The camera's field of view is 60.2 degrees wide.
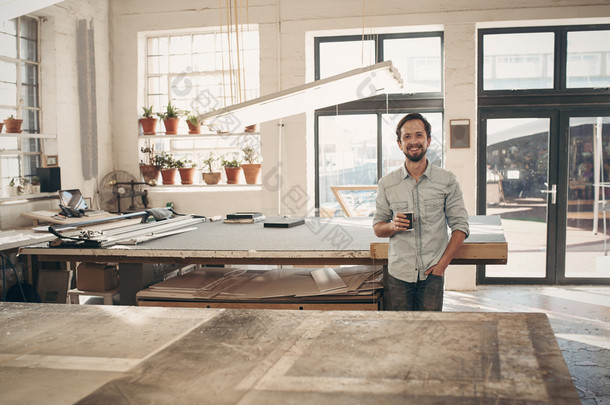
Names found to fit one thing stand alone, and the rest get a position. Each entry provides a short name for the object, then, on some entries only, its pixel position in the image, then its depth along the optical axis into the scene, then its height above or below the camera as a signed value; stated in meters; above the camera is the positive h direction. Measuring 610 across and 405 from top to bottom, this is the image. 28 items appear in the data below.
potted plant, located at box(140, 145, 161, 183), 6.55 +0.08
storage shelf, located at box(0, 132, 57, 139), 5.07 +0.39
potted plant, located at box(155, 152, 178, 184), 6.57 +0.08
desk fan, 6.38 -0.23
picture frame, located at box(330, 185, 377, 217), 6.33 -0.30
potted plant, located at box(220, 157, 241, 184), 6.48 +0.05
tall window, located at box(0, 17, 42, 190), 5.24 +0.84
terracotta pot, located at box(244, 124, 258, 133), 6.41 +0.55
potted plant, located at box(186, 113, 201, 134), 6.36 +0.61
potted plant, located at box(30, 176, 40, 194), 5.38 -0.10
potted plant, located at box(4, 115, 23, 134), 5.07 +0.48
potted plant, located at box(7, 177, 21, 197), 5.12 -0.14
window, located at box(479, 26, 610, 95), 6.20 +1.35
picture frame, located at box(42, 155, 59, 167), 5.53 +0.14
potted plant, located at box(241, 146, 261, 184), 6.43 +0.09
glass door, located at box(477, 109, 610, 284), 6.30 -0.25
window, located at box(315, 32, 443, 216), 6.43 +0.73
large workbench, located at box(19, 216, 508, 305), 2.96 -0.45
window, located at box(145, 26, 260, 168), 6.59 +1.22
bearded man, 2.83 -0.30
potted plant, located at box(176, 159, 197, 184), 6.56 +0.04
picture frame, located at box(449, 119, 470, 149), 6.12 +0.46
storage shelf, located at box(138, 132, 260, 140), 6.45 +0.47
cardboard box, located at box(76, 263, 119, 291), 3.48 -0.68
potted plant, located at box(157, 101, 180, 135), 6.49 +0.67
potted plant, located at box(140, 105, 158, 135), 6.55 +0.64
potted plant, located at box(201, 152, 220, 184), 6.54 -0.01
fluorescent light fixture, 3.02 +0.49
